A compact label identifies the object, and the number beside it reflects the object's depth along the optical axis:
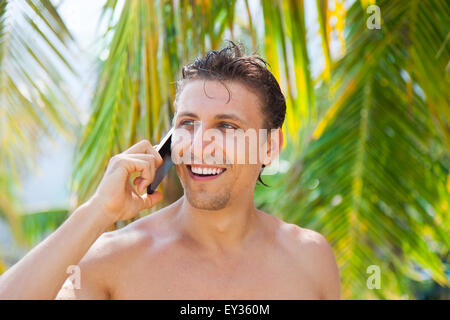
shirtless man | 1.61
